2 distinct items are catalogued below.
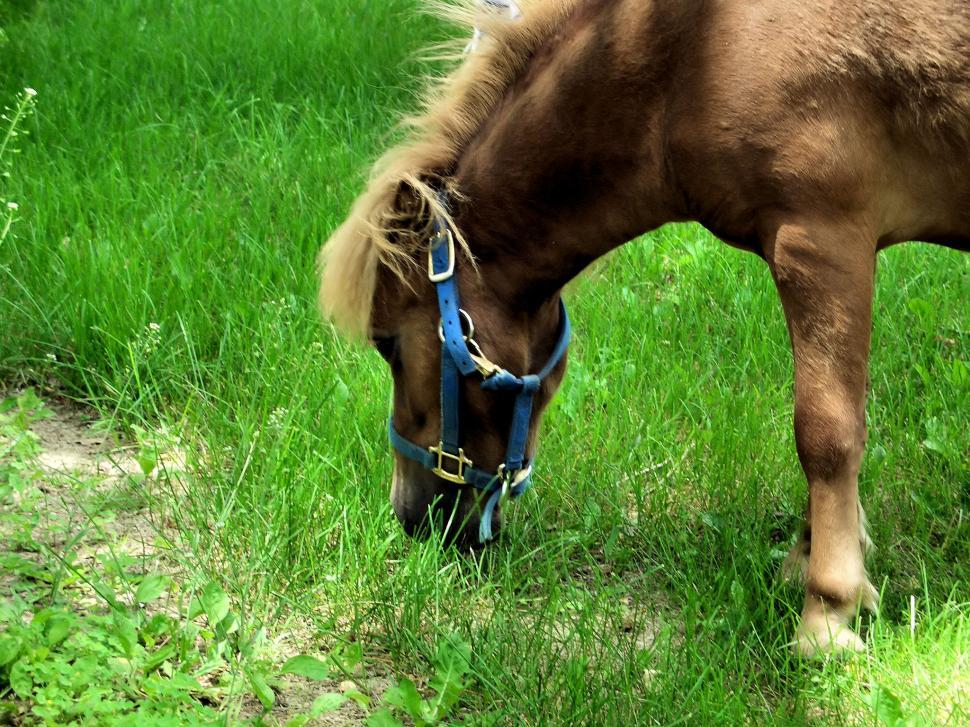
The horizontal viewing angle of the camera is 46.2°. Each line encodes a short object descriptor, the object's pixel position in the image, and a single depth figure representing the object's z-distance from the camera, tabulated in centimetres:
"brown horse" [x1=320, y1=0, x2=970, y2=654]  268
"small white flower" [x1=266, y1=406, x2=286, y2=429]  353
